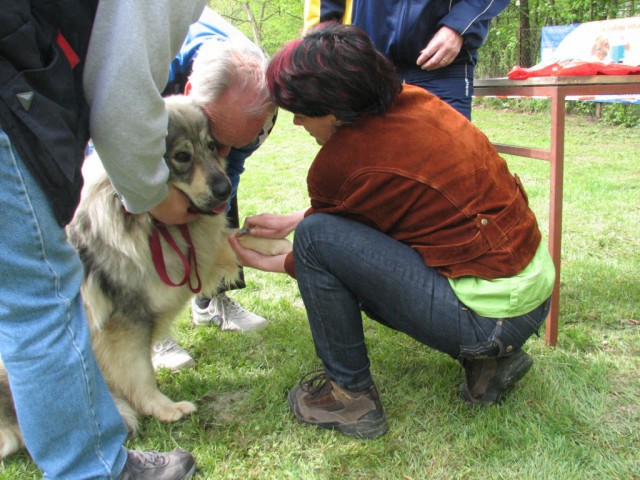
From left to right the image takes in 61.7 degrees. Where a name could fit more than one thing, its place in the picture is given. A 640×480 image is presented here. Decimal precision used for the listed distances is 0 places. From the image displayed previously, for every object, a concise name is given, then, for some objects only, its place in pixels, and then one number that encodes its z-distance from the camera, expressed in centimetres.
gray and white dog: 192
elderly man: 203
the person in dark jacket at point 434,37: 226
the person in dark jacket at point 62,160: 113
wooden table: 219
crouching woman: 162
